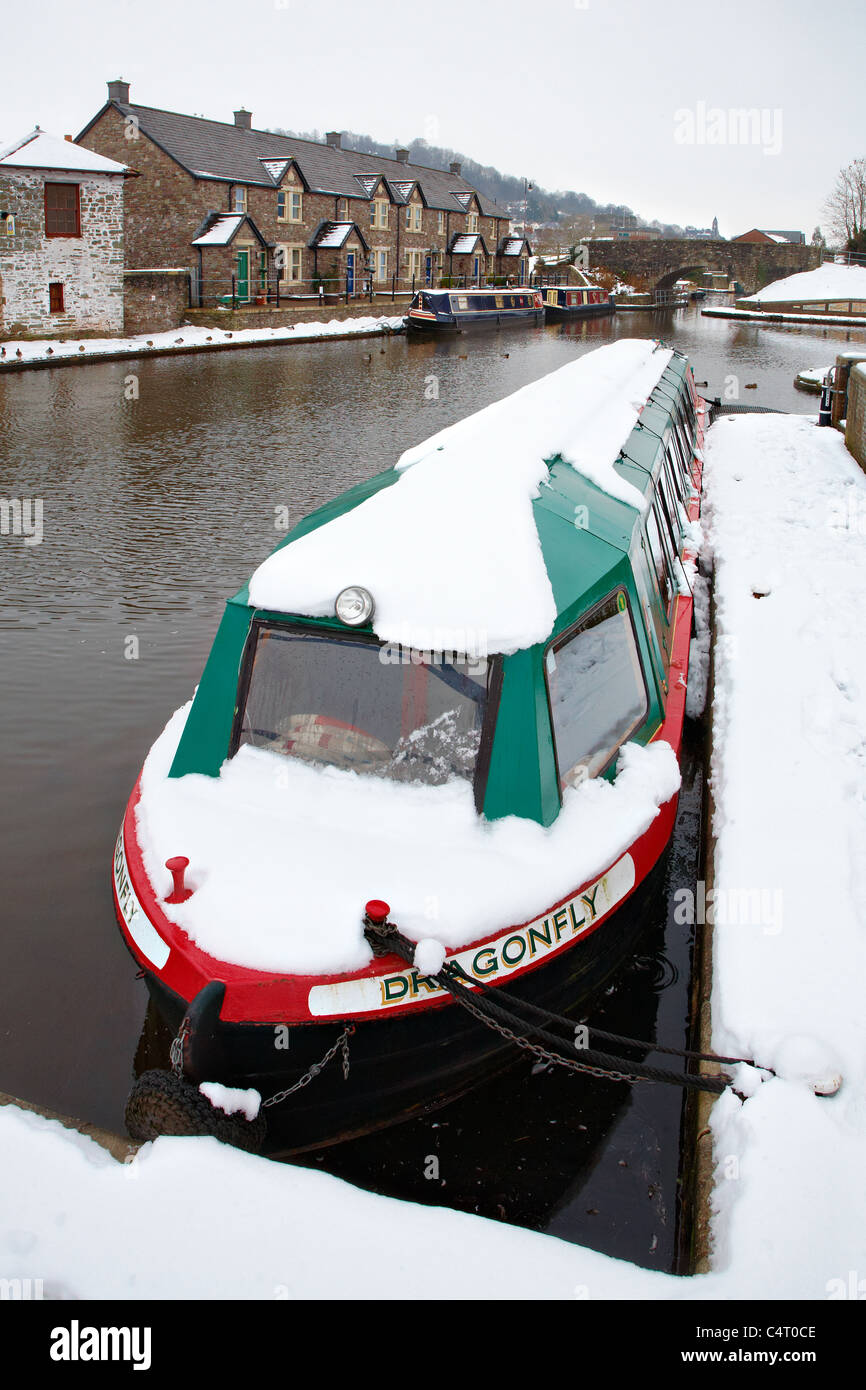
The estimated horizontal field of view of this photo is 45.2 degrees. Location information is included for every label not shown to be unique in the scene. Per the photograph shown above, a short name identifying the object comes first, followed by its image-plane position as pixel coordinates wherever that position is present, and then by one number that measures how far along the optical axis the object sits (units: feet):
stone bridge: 233.76
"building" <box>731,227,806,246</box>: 412.16
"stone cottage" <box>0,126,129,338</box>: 97.40
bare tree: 259.39
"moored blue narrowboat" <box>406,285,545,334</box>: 136.15
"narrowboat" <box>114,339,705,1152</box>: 12.91
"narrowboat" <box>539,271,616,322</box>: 172.76
